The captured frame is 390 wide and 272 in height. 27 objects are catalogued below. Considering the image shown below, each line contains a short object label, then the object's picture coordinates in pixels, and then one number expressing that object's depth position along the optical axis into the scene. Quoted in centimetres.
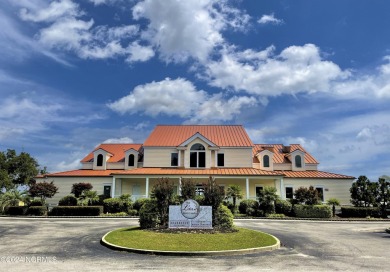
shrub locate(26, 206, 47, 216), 3291
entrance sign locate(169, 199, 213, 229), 1845
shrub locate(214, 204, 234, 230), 1888
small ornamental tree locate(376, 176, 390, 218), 3412
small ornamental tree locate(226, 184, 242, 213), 3331
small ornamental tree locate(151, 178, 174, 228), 1936
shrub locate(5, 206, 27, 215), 3356
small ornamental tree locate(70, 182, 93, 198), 3644
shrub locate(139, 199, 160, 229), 1898
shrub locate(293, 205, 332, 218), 3218
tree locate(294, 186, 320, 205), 3369
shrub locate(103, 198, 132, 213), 3359
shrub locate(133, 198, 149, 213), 3388
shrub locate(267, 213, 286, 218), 3212
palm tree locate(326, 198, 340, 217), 3378
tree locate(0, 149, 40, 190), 6009
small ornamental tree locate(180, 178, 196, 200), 1997
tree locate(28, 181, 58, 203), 3438
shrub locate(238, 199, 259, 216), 3294
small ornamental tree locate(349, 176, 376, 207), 3497
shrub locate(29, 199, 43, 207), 3562
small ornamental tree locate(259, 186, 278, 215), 3275
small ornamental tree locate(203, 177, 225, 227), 1923
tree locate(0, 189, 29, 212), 3512
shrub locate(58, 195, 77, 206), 3534
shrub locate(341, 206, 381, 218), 3322
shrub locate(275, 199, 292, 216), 3369
